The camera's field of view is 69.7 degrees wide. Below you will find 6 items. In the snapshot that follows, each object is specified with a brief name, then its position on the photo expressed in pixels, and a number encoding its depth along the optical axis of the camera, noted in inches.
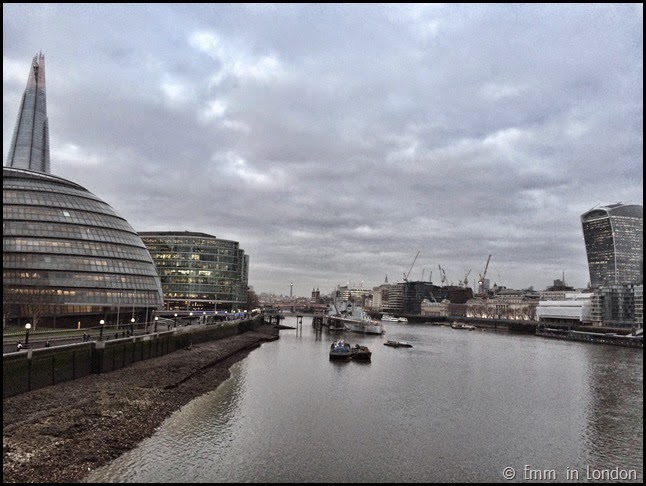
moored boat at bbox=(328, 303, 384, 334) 5885.8
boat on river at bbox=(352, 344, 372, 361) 3043.8
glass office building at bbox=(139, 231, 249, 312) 7091.5
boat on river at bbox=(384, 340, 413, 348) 4072.3
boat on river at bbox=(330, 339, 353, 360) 3043.8
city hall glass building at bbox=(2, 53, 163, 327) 2659.9
